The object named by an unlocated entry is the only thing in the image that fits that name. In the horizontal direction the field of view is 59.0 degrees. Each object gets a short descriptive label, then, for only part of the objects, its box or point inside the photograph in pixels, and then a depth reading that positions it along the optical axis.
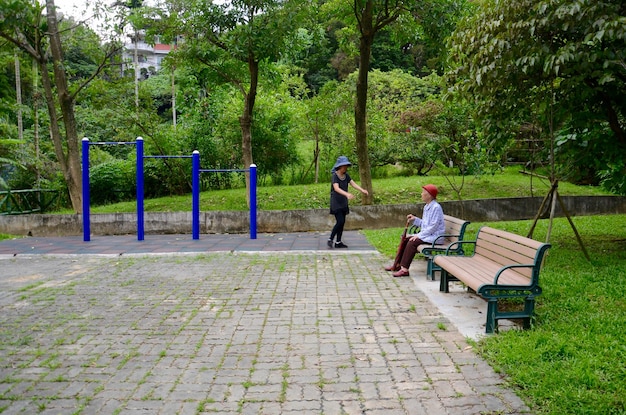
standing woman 10.27
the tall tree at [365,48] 13.87
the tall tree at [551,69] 6.80
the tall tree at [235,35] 12.91
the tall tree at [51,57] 13.64
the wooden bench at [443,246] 7.29
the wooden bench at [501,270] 4.89
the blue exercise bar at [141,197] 12.12
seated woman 7.51
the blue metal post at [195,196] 12.14
